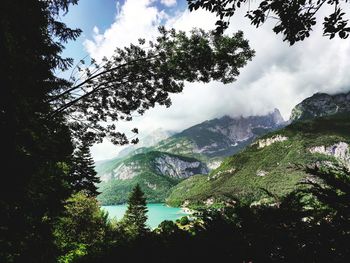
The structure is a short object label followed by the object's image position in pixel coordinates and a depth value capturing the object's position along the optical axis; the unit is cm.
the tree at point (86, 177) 3788
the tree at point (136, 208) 6259
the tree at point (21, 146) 496
